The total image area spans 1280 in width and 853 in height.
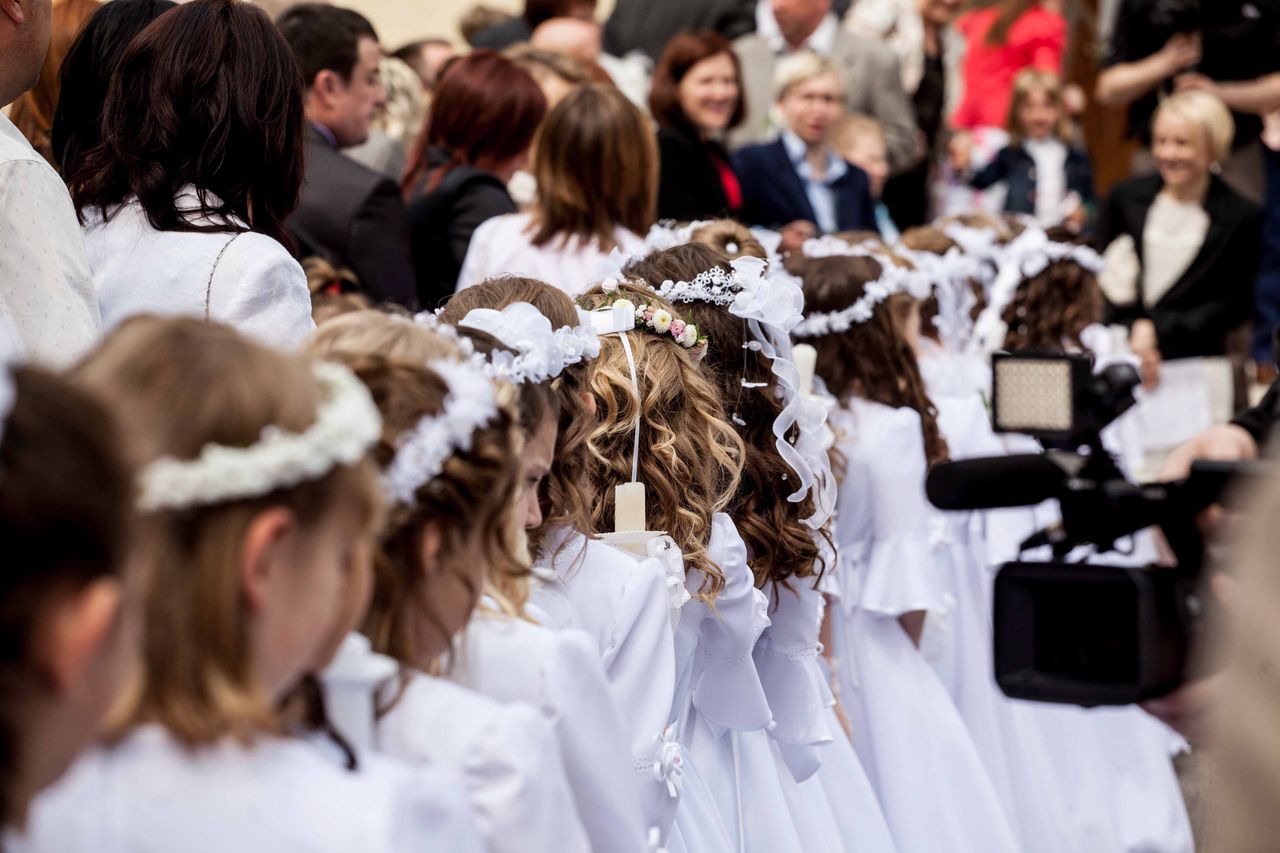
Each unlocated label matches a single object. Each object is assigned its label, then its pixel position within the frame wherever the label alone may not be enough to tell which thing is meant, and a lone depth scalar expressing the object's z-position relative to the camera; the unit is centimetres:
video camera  216
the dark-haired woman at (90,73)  346
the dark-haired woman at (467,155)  571
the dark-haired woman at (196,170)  315
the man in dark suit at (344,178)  492
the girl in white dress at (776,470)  386
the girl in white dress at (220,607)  166
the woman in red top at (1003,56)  1087
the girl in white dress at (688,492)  348
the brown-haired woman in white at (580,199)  528
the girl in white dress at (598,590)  297
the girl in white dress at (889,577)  496
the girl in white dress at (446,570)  210
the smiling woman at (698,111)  687
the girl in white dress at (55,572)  146
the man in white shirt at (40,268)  287
